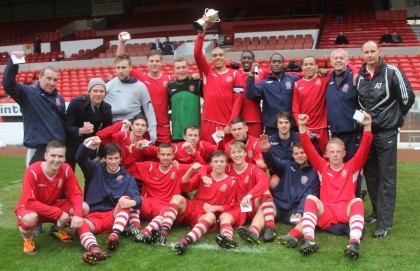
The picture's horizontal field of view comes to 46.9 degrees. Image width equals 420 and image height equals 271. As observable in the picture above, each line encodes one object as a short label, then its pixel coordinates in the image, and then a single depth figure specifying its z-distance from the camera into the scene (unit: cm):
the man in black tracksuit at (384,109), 466
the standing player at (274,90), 577
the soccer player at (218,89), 598
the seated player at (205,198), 492
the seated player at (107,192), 476
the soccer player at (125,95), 573
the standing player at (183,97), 608
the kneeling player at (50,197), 446
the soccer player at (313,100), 553
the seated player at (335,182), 454
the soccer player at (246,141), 550
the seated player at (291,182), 519
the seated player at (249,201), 472
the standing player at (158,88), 610
